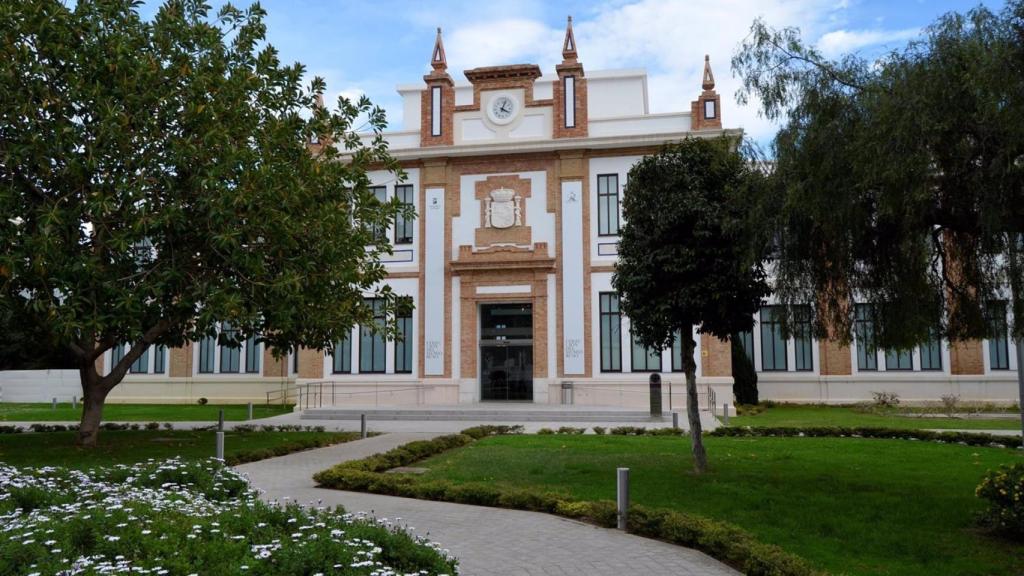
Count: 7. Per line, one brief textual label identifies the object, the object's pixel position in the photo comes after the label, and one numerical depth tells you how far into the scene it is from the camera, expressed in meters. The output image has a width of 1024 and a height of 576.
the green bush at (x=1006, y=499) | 8.55
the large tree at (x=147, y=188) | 14.02
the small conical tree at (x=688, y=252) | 12.30
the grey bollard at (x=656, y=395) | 26.22
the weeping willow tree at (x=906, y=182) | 7.98
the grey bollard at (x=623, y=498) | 9.45
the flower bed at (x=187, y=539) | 5.74
